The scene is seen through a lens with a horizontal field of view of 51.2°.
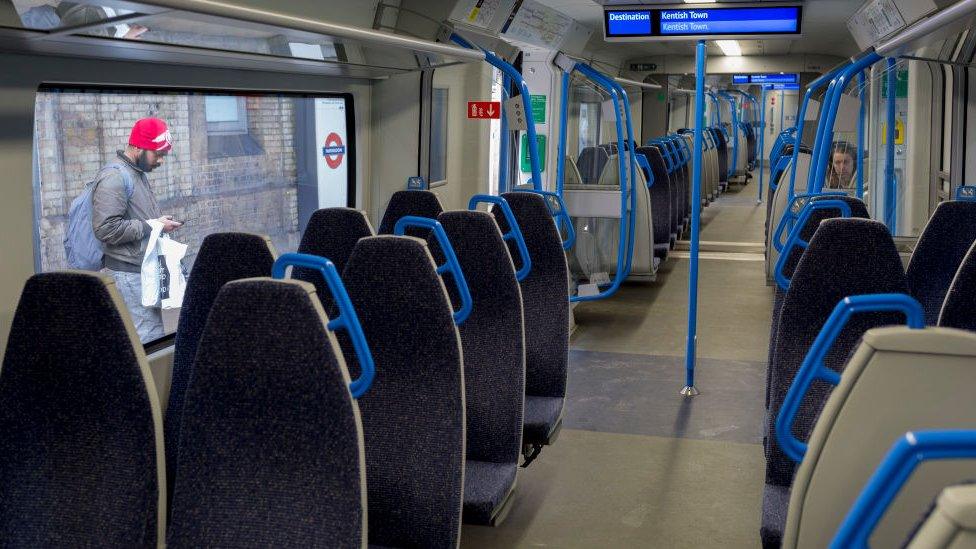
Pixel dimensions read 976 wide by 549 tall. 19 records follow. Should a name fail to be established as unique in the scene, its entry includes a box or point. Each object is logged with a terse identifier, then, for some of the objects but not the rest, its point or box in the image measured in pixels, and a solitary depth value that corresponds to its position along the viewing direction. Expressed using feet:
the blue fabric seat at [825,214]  13.26
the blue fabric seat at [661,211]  31.22
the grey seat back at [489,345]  10.81
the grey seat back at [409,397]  8.32
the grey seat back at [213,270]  8.63
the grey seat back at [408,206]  14.01
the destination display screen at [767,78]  56.13
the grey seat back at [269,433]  5.98
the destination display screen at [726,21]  16.76
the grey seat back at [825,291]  8.71
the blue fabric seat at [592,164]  25.25
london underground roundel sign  16.88
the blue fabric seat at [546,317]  13.07
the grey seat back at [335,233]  11.39
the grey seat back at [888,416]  5.52
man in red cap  11.28
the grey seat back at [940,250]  12.55
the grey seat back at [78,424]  6.44
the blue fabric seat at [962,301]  8.19
